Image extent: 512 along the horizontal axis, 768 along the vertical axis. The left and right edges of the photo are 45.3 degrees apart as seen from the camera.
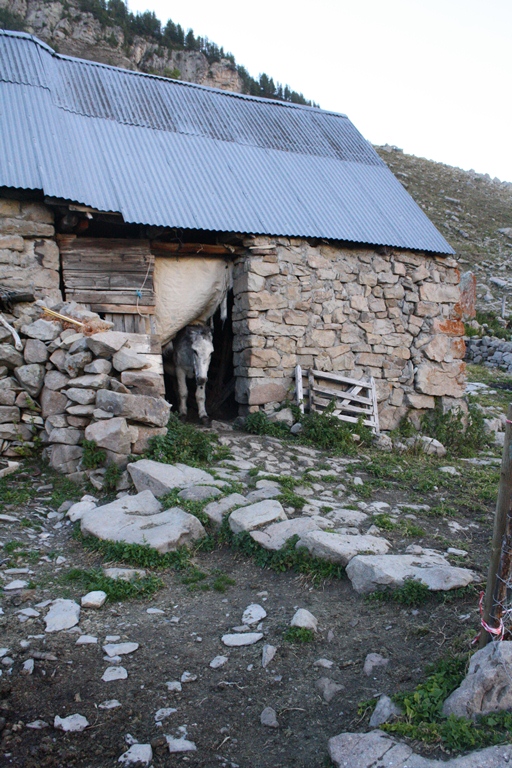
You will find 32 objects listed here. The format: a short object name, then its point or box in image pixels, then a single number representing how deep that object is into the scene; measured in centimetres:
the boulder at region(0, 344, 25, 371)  670
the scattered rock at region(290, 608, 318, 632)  380
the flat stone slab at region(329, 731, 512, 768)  242
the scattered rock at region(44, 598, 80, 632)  387
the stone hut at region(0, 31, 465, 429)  820
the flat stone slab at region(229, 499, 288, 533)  506
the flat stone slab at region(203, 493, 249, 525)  530
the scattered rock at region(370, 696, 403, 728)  285
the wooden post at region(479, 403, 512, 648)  302
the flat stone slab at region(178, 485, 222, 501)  562
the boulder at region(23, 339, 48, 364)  685
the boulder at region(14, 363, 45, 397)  678
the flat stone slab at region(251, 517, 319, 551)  482
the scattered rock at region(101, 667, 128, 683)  338
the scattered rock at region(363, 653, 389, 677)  335
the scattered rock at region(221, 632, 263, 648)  376
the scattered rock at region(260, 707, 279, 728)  304
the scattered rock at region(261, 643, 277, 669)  354
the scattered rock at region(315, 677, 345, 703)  321
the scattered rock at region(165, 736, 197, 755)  287
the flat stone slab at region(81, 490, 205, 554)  489
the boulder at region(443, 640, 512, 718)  267
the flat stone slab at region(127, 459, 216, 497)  582
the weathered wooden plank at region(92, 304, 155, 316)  845
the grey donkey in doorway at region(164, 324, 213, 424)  958
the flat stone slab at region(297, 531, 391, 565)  446
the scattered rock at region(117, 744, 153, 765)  278
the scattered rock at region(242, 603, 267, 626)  401
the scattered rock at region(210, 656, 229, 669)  355
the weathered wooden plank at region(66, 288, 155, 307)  830
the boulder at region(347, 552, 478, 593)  397
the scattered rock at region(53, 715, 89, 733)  296
